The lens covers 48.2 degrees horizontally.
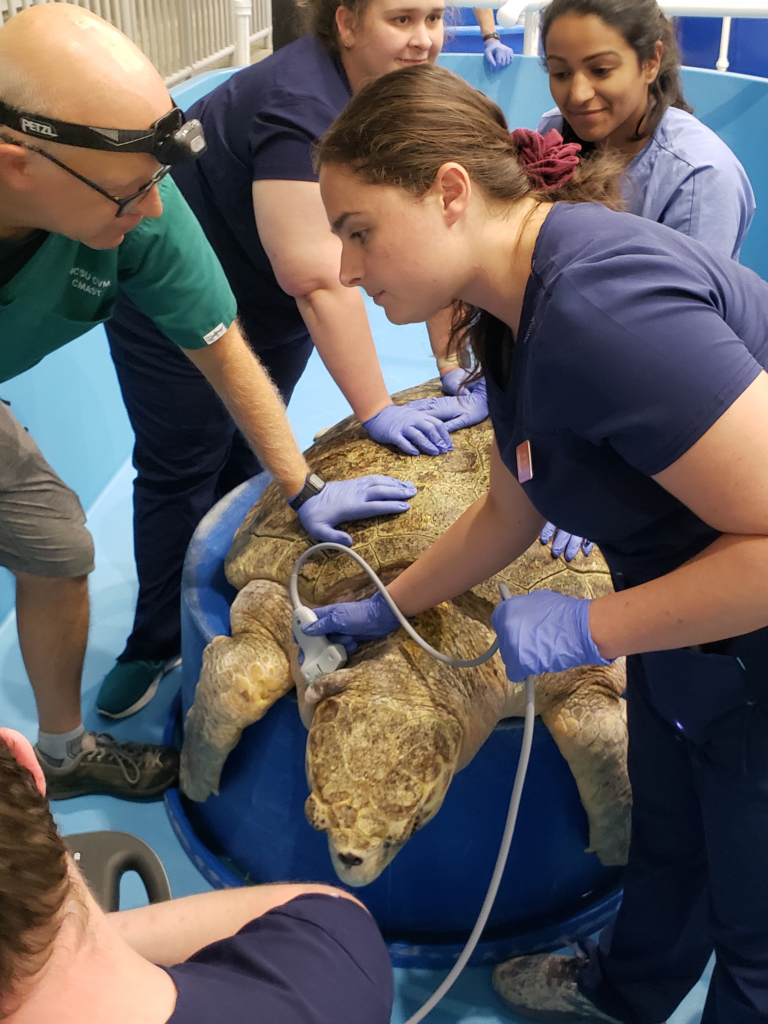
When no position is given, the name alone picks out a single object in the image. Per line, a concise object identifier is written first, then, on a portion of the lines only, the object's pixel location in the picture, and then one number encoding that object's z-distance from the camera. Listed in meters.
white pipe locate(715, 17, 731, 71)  4.52
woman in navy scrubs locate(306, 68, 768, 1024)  0.80
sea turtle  1.31
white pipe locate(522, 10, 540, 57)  4.09
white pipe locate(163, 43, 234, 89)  4.36
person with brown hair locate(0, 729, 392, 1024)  0.52
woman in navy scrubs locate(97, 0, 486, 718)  1.59
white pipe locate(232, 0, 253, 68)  4.03
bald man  1.12
